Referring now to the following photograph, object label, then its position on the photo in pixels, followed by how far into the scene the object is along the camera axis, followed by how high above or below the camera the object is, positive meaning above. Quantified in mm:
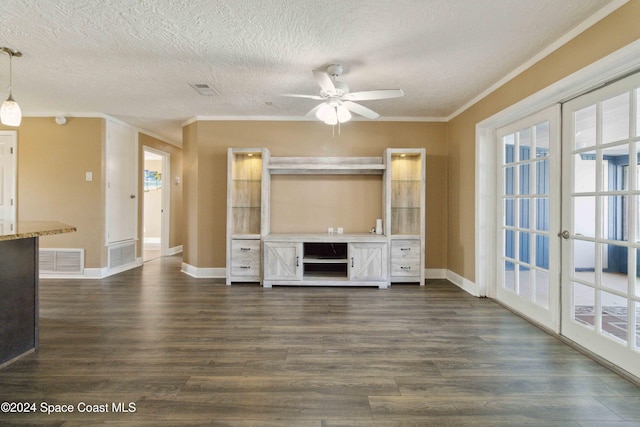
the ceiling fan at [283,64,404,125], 2920 +1154
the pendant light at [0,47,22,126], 2674 +888
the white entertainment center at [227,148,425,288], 4301 -352
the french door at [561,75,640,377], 2080 -63
